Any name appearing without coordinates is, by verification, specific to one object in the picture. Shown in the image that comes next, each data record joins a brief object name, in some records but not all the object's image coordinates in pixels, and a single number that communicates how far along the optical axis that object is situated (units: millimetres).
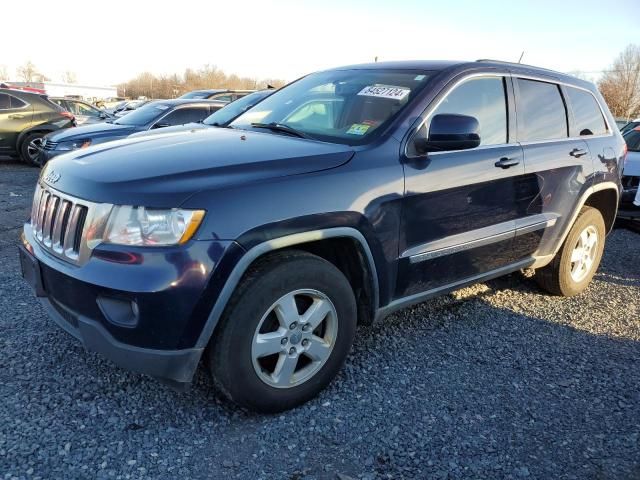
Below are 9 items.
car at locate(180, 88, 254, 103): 12469
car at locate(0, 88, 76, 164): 11047
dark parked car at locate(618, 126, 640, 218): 6793
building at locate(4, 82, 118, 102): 61256
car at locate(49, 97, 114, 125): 14922
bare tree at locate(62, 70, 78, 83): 96250
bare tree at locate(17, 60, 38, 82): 89750
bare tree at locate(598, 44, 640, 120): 45844
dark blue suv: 2305
